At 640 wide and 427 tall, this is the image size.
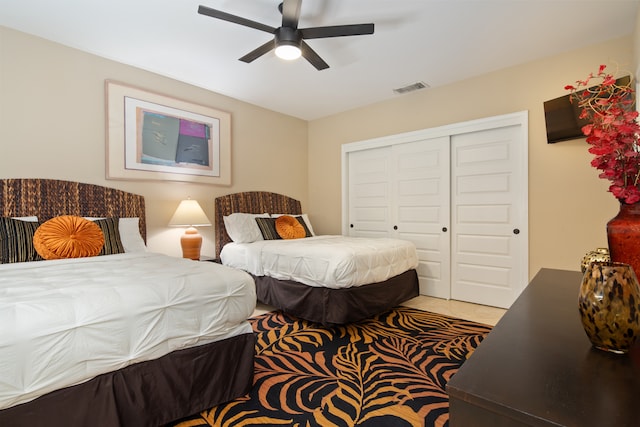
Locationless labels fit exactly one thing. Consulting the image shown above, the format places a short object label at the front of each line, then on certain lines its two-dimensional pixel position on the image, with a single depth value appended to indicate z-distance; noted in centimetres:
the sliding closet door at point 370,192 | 439
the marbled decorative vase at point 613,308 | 74
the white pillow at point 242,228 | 376
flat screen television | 284
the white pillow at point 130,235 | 273
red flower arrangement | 96
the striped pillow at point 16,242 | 216
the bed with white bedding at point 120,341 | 113
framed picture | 315
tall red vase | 105
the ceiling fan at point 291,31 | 212
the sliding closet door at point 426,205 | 385
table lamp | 328
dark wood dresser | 54
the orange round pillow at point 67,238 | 225
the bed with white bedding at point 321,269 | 270
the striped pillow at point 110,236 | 253
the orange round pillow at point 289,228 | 399
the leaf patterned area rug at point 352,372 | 165
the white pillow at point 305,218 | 443
